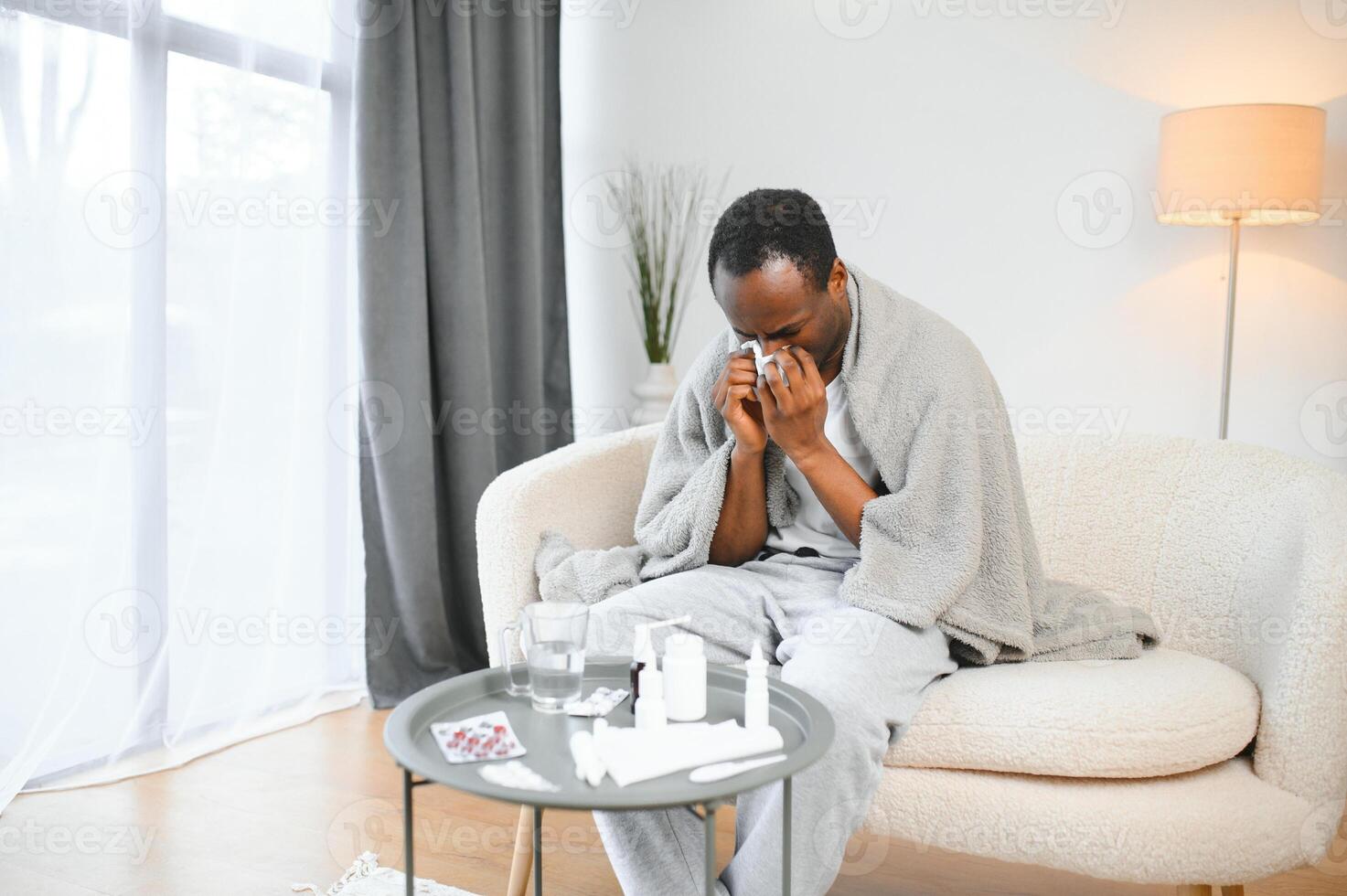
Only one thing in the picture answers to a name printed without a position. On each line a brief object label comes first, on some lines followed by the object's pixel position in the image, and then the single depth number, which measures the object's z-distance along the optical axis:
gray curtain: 2.57
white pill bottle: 1.18
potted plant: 2.96
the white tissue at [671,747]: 1.03
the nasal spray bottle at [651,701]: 1.14
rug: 1.71
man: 1.44
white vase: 2.94
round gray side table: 0.98
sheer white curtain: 2.01
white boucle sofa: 1.35
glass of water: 1.20
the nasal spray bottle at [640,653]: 1.21
